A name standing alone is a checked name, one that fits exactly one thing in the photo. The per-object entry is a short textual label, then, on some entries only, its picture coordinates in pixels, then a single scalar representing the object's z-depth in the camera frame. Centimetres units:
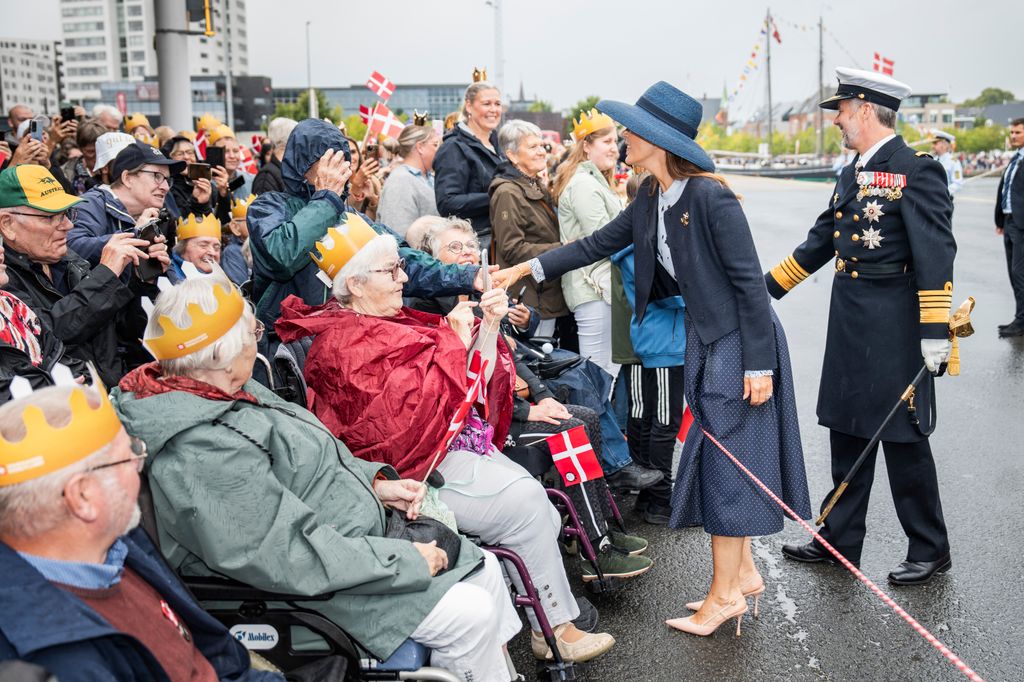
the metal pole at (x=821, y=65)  8456
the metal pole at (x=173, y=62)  1368
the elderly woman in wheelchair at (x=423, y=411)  346
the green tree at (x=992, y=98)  14888
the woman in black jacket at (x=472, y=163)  664
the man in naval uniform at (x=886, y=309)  409
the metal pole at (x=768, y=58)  7722
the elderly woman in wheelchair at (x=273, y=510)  259
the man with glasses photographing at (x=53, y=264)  362
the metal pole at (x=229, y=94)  4175
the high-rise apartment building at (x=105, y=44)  16725
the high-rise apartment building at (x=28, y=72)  15350
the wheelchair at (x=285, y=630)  265
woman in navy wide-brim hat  373
